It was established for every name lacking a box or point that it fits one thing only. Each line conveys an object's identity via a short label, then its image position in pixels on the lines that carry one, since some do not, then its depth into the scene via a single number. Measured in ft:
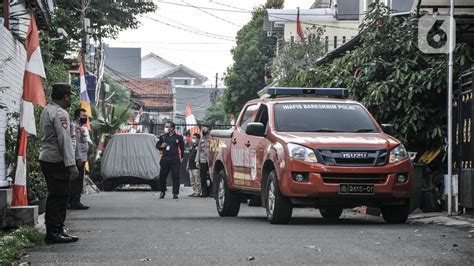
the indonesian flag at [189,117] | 171.40
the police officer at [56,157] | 35.53
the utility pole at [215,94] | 290.85
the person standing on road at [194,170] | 90.79
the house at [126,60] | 362.16
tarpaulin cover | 106.11
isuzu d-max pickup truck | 43.16
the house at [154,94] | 325.21
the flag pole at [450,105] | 48.29
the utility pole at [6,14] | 46.11
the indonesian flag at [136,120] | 160.96
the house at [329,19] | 171.53
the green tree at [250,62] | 208.74
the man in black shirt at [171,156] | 83.71
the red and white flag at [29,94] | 42.09
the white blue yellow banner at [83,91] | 93.19
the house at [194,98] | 353.72
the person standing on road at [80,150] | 62.03
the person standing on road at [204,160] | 87.30
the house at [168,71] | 407.64
